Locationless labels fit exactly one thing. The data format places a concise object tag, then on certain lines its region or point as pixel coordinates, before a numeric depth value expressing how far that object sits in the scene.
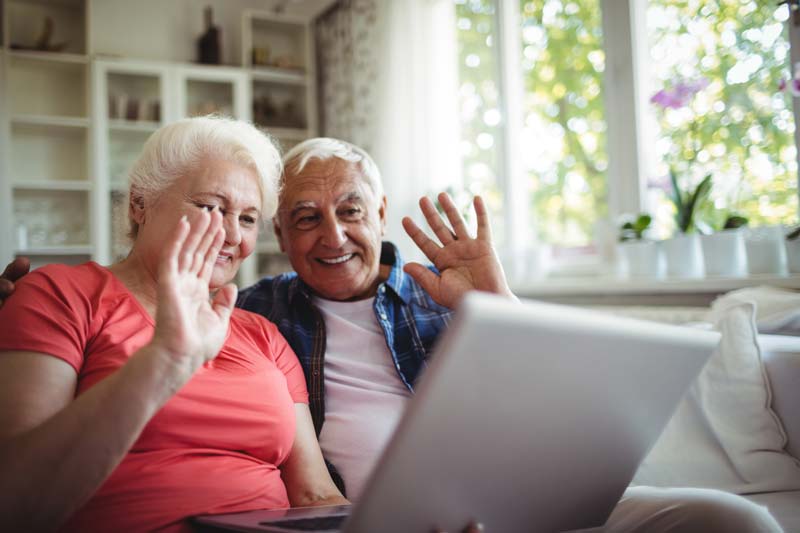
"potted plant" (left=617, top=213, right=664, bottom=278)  2.46
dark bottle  4.49
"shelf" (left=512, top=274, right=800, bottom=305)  2.08
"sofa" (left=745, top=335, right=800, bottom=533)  1.51
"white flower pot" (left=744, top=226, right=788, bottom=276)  2.11
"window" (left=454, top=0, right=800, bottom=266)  2.35
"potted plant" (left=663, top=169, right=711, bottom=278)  2.34
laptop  0.66
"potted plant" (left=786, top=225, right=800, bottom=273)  2.01
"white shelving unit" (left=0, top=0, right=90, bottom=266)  3.99
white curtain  3.79
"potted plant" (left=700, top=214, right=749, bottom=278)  2.23
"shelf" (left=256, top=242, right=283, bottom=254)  4.47
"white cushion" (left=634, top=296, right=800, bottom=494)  1.51
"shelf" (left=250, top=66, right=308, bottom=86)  4.58
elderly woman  0.88
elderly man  1.50
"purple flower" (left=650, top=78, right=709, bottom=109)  2.44
